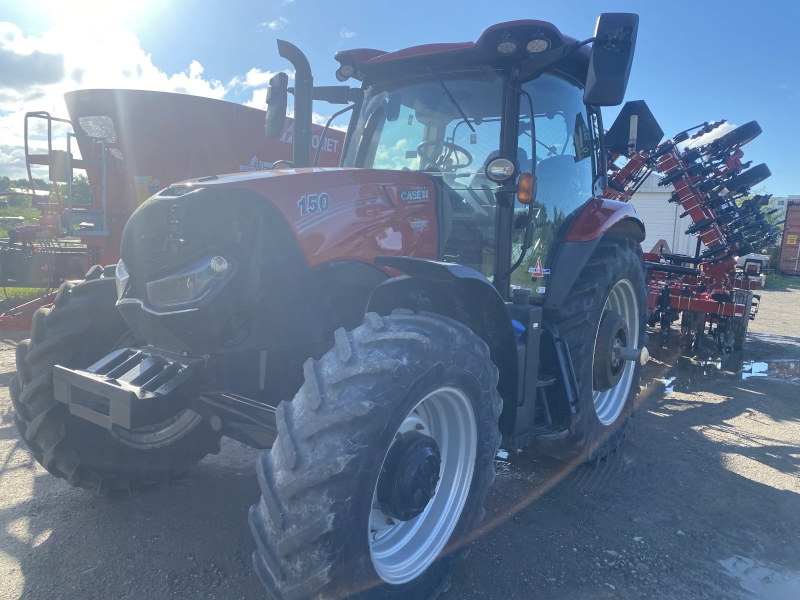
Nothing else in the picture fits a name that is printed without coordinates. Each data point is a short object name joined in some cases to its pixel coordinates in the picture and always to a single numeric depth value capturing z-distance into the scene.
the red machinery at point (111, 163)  6.94
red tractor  1.95
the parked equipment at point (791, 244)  24.22
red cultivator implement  7.54
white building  24.13
